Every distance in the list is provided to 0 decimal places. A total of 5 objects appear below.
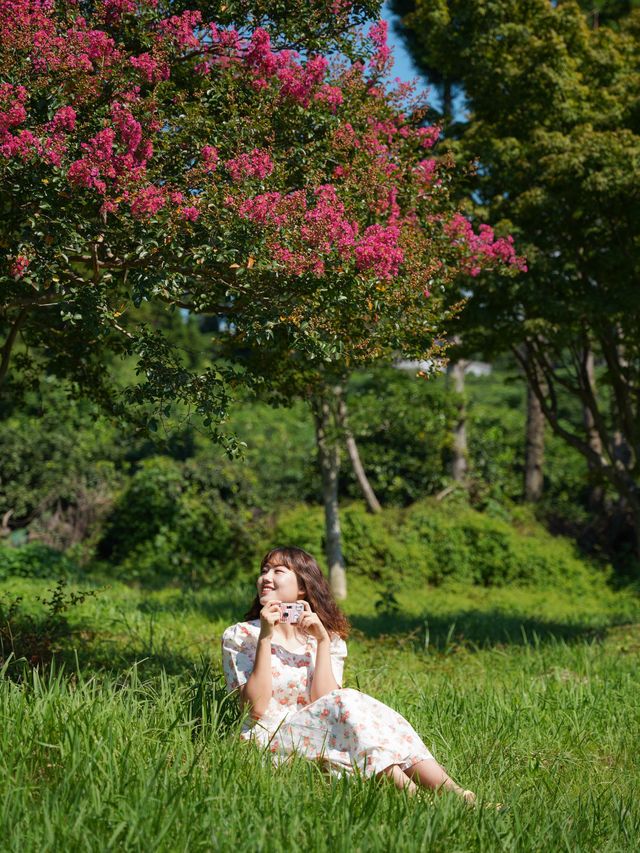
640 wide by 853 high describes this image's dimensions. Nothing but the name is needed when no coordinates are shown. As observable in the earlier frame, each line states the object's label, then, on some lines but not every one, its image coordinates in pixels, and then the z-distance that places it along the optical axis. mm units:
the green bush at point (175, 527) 14055
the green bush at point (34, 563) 10750
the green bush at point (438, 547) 14008
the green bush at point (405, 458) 15006
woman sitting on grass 3498
